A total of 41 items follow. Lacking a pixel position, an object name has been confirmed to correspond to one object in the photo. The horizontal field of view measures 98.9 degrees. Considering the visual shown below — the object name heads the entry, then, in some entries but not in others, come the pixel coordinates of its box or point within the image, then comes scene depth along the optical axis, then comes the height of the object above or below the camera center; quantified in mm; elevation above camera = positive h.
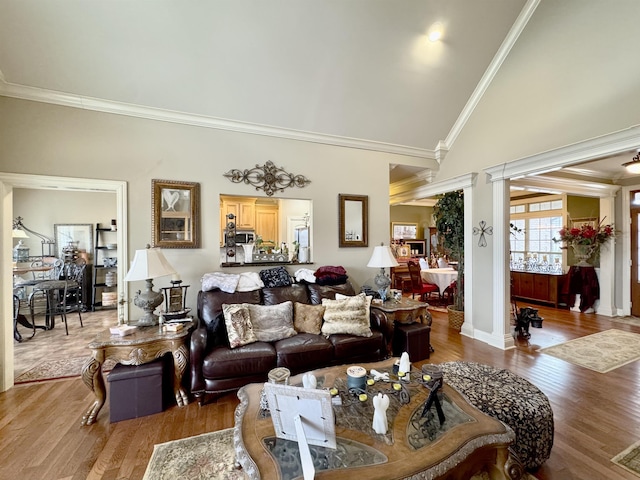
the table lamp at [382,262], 3607 -313
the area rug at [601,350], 3227 -1469
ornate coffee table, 1163 -982
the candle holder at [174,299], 2882 -634
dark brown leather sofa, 2443 -1069
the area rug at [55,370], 2958 -1491
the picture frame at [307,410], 1168 -749
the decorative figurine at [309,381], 1642 -861
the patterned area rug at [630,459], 1749 -1470
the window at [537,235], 6297 +77
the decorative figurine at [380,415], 1389 -905
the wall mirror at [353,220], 4113 +286
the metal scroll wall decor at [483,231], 3916 +101
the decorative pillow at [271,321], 2818 -875
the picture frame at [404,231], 8992 +265
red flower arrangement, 5121 +75
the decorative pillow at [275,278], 3451 -491
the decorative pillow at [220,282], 3099 -487
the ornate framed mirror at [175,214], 3229 +311
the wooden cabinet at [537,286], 5836 -1083
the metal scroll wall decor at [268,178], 3588 +835
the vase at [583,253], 5297 -290
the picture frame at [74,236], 5797 +87
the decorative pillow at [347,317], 2928 -854
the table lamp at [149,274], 2445 -306
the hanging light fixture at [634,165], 3488 +935
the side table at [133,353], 2285 -984
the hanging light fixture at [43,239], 5430 +23
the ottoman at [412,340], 3287 -1233
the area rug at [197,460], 1705 -1476
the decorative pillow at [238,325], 2643 -853
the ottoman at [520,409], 1691 -1085
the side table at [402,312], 3256 -902
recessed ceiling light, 3023 +2332
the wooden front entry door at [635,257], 5051 -354
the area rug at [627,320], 4747 -1472
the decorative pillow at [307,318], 3034 -889
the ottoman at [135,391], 2270 -1276
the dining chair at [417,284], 5832 -978
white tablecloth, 5867 -831
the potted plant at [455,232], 4523 +114
